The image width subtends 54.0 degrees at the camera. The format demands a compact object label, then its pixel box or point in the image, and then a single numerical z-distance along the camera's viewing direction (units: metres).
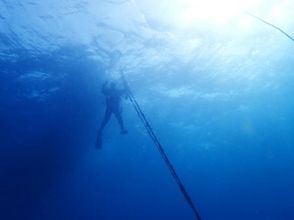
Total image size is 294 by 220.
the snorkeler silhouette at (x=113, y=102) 14.50
